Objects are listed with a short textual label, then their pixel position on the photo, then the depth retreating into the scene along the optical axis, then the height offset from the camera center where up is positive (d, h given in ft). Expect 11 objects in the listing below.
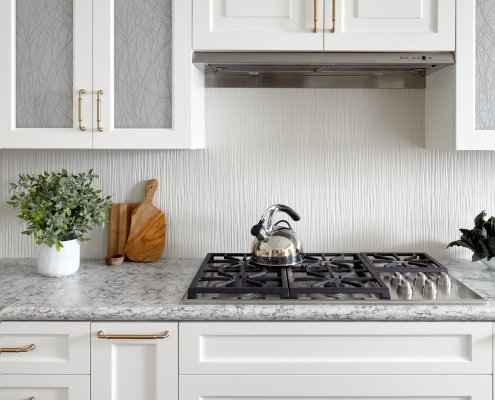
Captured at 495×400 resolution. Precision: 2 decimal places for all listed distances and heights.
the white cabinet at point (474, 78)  6.32 +1.48
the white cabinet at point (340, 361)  5.35 -1.64
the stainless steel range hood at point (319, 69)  6.37 +1.72
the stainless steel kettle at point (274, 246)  6.55 -0.59
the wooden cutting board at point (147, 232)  7.45 -0.47
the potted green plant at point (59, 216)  6.40 -0.22
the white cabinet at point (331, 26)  6.31 +2.09
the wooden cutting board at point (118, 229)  7.54 -0.44
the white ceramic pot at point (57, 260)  6.54 -0.77
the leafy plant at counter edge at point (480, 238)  6.86 -0.51
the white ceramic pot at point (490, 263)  6.93 -0.83
